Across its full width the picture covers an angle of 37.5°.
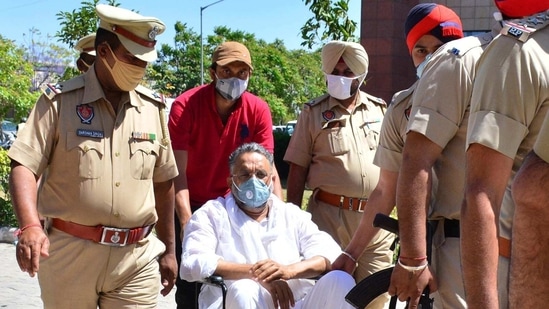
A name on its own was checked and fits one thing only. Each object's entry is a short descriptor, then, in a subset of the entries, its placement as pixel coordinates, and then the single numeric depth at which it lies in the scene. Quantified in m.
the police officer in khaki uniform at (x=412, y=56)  3.39
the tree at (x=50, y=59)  22.64
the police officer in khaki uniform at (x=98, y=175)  3.75
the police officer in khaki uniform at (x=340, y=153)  5.02
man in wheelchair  4.11
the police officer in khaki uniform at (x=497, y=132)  2.21
